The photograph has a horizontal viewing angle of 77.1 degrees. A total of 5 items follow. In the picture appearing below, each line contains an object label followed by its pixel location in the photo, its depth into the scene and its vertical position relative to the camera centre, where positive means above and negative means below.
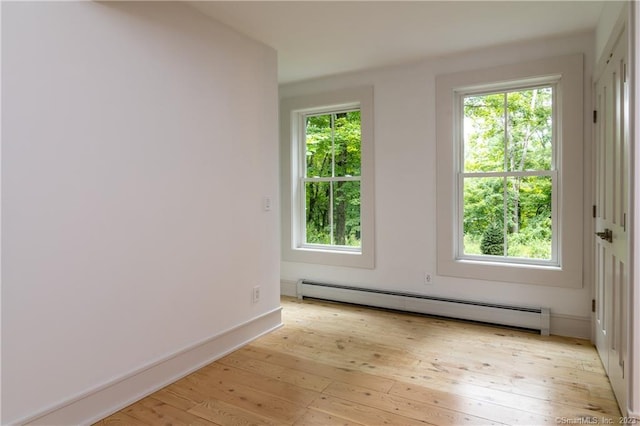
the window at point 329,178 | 4.04 +0.28
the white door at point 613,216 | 1.99 -0.08
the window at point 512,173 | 3.15 +0.26
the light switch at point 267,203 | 3.26 +0.01
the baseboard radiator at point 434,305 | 3.29 -0.93
